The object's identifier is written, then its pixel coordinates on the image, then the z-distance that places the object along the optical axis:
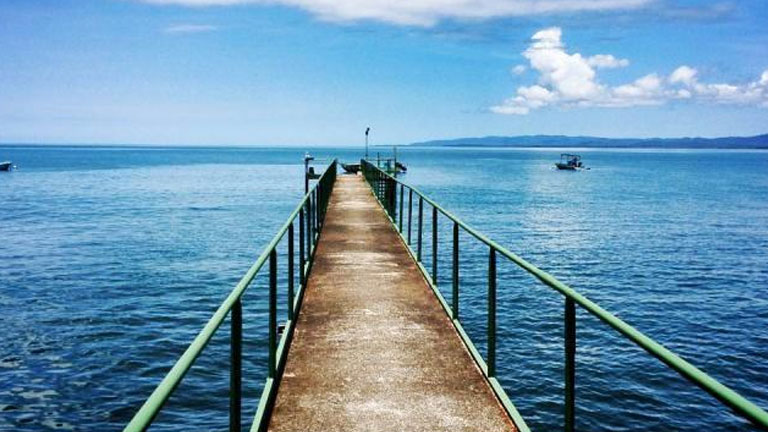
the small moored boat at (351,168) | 53.07
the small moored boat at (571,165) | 132.76
